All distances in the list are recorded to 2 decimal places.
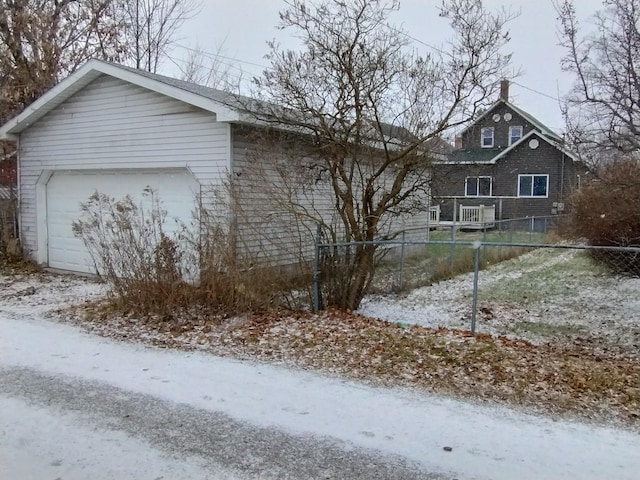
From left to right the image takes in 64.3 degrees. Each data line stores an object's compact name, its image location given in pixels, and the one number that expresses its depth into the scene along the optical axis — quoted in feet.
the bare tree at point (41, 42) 53.06
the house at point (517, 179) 84.58
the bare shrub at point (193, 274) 22.95
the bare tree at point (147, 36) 68.90
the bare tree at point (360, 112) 23.30
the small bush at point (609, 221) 31.40
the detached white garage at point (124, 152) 27.45
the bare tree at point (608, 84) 20.54
